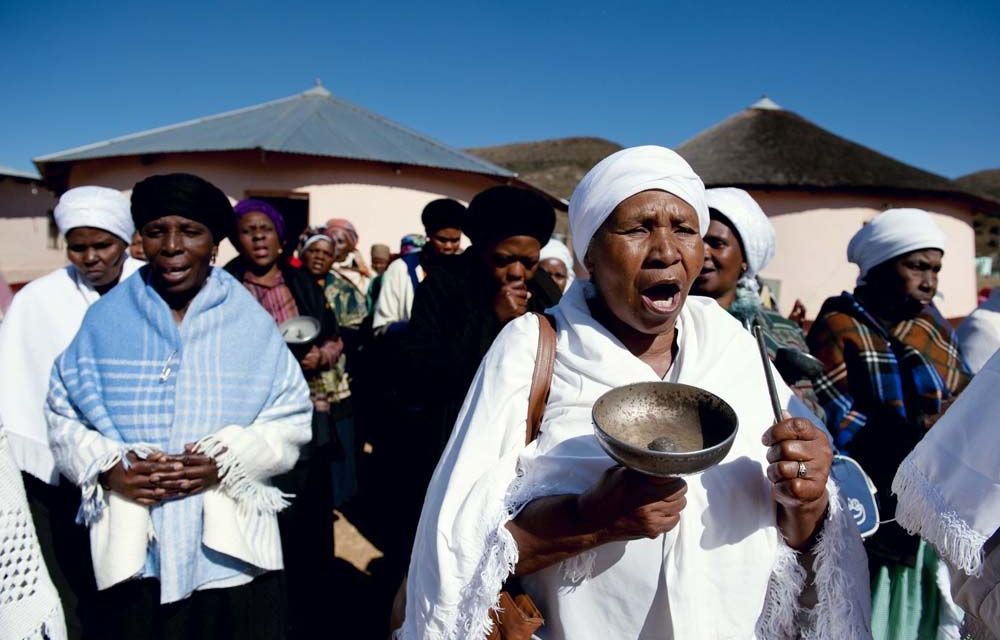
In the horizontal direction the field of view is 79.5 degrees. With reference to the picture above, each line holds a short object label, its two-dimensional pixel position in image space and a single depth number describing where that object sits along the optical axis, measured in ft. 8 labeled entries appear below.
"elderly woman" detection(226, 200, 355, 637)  11.69
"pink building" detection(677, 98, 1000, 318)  51.21
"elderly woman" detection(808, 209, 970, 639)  8.38
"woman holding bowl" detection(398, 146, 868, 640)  4.67
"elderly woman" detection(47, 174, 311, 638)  7.18
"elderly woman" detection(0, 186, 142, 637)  8.95
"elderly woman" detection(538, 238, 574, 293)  16.42
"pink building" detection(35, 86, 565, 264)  39.14
